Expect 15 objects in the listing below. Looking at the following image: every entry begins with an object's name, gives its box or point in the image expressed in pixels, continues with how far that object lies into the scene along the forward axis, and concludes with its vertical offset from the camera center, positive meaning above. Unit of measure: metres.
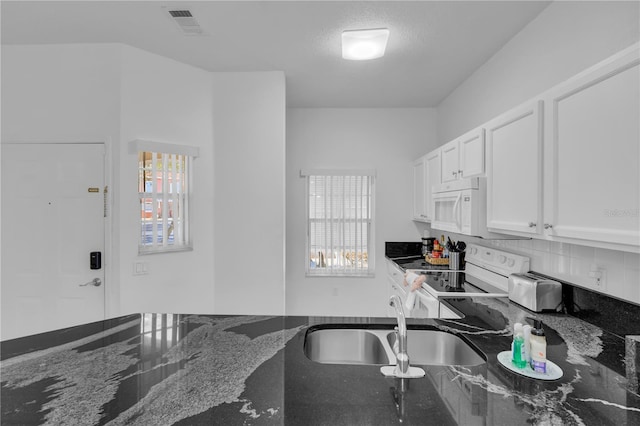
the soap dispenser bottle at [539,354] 1.03 -0.47
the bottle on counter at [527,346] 1.07 -0.46
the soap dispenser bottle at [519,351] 1.07 -0.49
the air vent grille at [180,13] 2.08 +1.34
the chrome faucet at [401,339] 1.05 -0.46
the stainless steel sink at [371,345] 1.48 -0.64
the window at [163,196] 2.65 +0.14
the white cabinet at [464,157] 2.20 +0.45
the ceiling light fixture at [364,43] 2.27 +1.28
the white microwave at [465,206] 2.13 +0.05
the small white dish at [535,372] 1.02 -0.54
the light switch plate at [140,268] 2.56 -0.47
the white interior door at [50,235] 2.48 -0.19
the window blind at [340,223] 4.08 -0.14
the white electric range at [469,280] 2.15 -0.57
